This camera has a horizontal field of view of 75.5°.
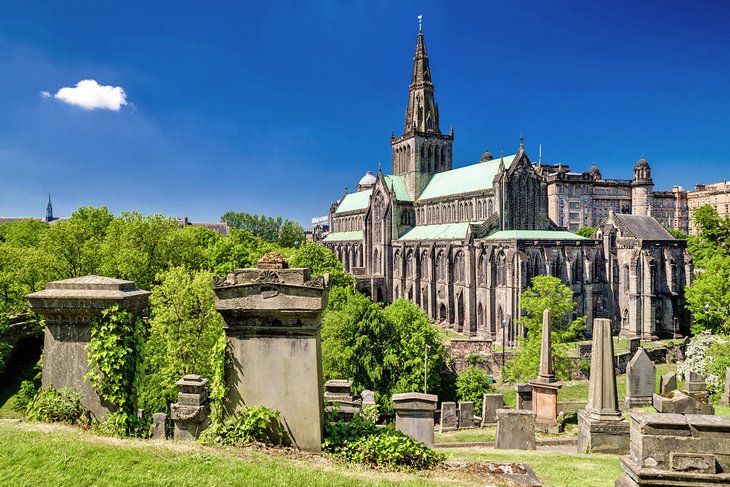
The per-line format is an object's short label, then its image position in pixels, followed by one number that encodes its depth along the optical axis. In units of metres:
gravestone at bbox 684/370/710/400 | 15.48
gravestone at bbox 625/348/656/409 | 17.91
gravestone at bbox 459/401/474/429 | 18.55
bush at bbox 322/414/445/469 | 5.93
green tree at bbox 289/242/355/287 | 41.69
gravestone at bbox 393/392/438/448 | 10.41
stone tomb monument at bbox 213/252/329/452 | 5.91
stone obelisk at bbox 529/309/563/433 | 15.04
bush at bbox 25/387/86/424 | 6.46
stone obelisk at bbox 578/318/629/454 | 11.00
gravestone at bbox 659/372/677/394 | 16.74
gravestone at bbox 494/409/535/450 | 11.60
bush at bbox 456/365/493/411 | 26.97
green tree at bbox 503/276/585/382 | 25.42
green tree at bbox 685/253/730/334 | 36.75
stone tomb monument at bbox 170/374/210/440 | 8.89
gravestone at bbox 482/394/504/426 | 17.61
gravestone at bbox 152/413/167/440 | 13.13
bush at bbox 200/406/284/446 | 5.92
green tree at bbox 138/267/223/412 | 19.88
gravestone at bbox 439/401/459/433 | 18.66
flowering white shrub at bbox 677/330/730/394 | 19.95
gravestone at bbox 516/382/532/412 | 16.89
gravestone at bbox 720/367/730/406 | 17.00
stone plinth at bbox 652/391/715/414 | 10.89
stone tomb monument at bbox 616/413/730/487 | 6.01
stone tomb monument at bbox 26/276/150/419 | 6.45
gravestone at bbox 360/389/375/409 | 17.06
